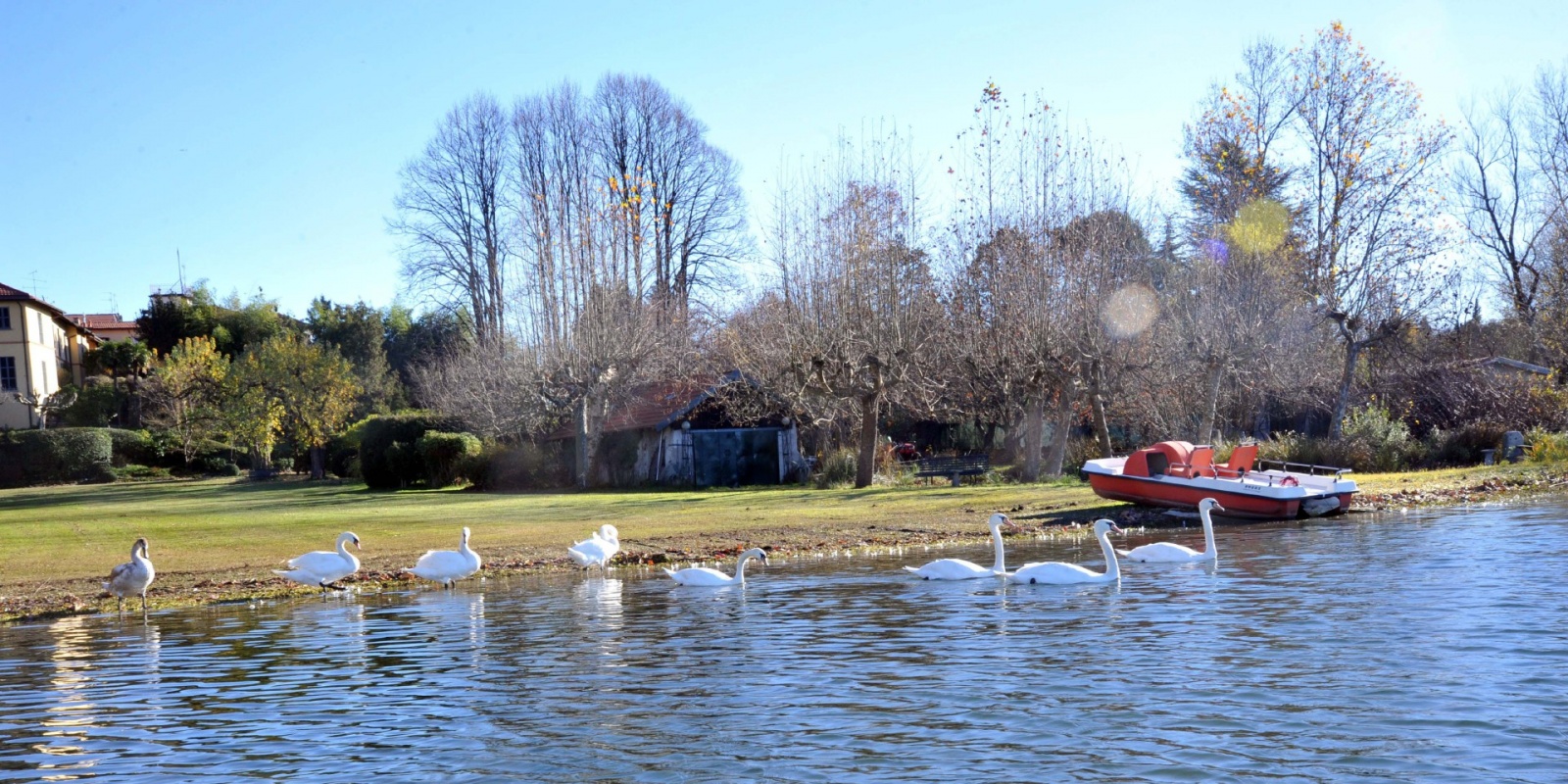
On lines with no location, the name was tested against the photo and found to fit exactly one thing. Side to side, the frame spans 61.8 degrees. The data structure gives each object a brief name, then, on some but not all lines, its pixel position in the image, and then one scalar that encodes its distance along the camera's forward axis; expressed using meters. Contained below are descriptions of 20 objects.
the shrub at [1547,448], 31.84
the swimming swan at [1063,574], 15.53
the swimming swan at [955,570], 16.17
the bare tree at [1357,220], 39.56
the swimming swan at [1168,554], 17.34
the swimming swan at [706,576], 16.47
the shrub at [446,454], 46.16
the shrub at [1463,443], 36.12
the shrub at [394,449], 47.28
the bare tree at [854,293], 34.91
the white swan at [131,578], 15.69
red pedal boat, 23.73
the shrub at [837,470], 38.66
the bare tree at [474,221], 62.34
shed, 41.75
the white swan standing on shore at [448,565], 17.64
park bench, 39.32
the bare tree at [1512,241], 49.16
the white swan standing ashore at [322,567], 17.11
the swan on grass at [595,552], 18.47
